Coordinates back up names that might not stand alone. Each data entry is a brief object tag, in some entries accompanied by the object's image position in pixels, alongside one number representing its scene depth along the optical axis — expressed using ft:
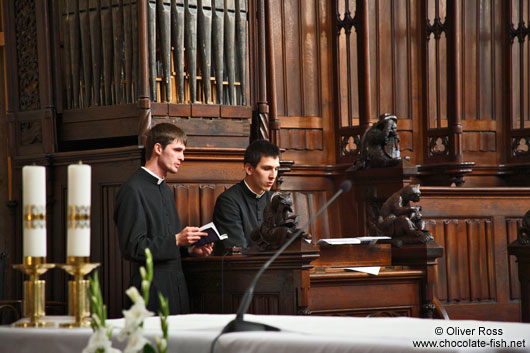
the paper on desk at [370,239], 31.05
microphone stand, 15.19
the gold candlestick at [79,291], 14.52
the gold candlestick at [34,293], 14.95
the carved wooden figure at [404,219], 32.55
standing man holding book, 28.81
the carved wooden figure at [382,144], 41.05
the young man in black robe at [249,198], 33.21
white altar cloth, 14.08
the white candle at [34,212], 14.51
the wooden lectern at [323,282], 27.50
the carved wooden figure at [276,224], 27.98
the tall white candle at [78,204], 14.14
